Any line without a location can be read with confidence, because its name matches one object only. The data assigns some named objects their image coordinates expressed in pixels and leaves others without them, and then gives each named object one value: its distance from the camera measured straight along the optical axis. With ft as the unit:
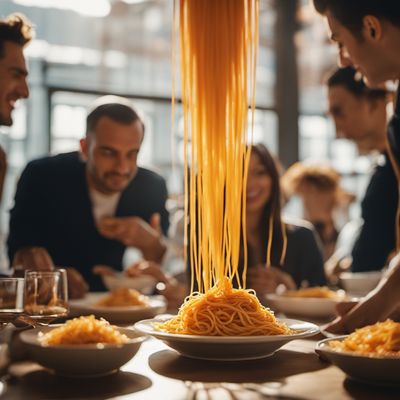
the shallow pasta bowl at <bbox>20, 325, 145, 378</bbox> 3.75
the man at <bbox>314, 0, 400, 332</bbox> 6.22
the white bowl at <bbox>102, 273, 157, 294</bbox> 8.30
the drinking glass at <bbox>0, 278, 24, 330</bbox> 4.88
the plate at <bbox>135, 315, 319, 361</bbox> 4.21
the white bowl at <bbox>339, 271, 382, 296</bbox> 8.80
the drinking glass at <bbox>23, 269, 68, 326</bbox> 5.00
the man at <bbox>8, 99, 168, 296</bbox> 10.96
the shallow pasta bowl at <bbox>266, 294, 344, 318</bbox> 6.89
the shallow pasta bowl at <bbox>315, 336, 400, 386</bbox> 3.65
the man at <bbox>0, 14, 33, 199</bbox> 10.18
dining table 3.53
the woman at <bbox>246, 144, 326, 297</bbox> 10.06
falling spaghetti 4.62
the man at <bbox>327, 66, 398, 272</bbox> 11.48
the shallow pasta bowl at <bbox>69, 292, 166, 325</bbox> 6.56
